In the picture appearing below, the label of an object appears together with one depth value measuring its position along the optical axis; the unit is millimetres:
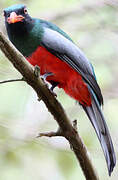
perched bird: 6734
